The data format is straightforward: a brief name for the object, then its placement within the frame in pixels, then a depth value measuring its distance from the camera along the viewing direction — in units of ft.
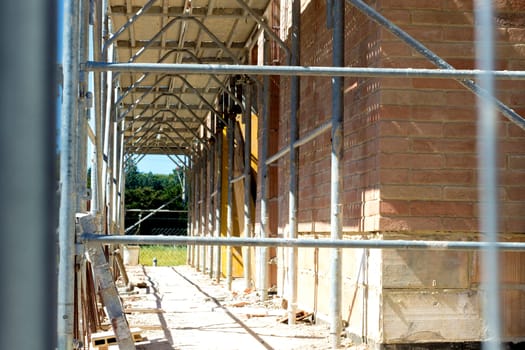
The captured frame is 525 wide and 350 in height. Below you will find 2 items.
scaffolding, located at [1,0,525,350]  3.81
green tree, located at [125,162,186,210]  162.81
